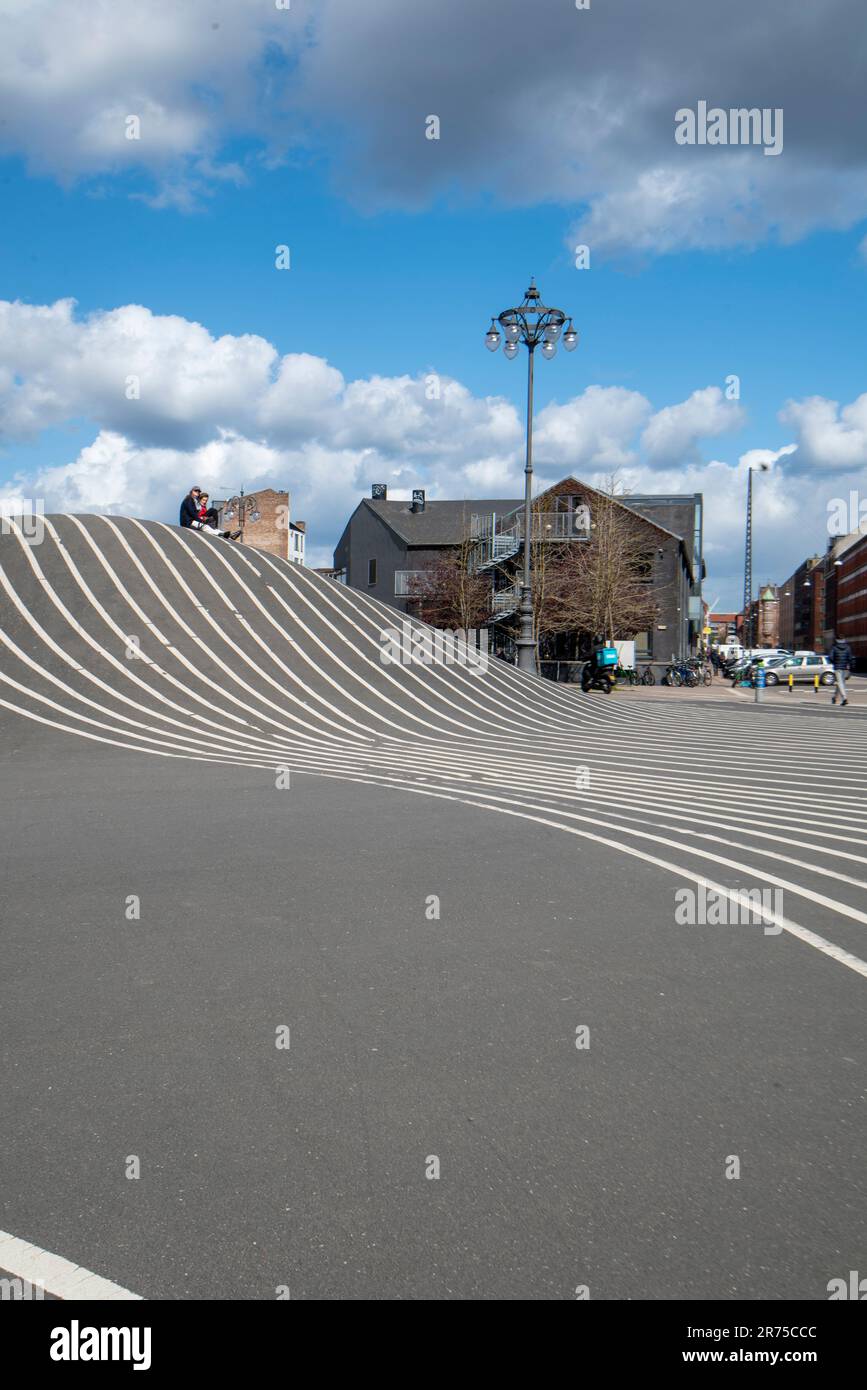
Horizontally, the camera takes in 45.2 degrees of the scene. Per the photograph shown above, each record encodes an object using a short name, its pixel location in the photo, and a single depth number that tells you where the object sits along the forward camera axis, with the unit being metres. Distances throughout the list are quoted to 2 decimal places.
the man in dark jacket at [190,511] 28.04
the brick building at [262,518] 79.62
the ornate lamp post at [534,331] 23.73
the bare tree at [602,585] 46.94
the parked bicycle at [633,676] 41.72
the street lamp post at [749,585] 57.94
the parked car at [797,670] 47.88
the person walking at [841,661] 29.69
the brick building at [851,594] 105.38
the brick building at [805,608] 158.12
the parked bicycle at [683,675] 43.62
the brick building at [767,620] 150.80
